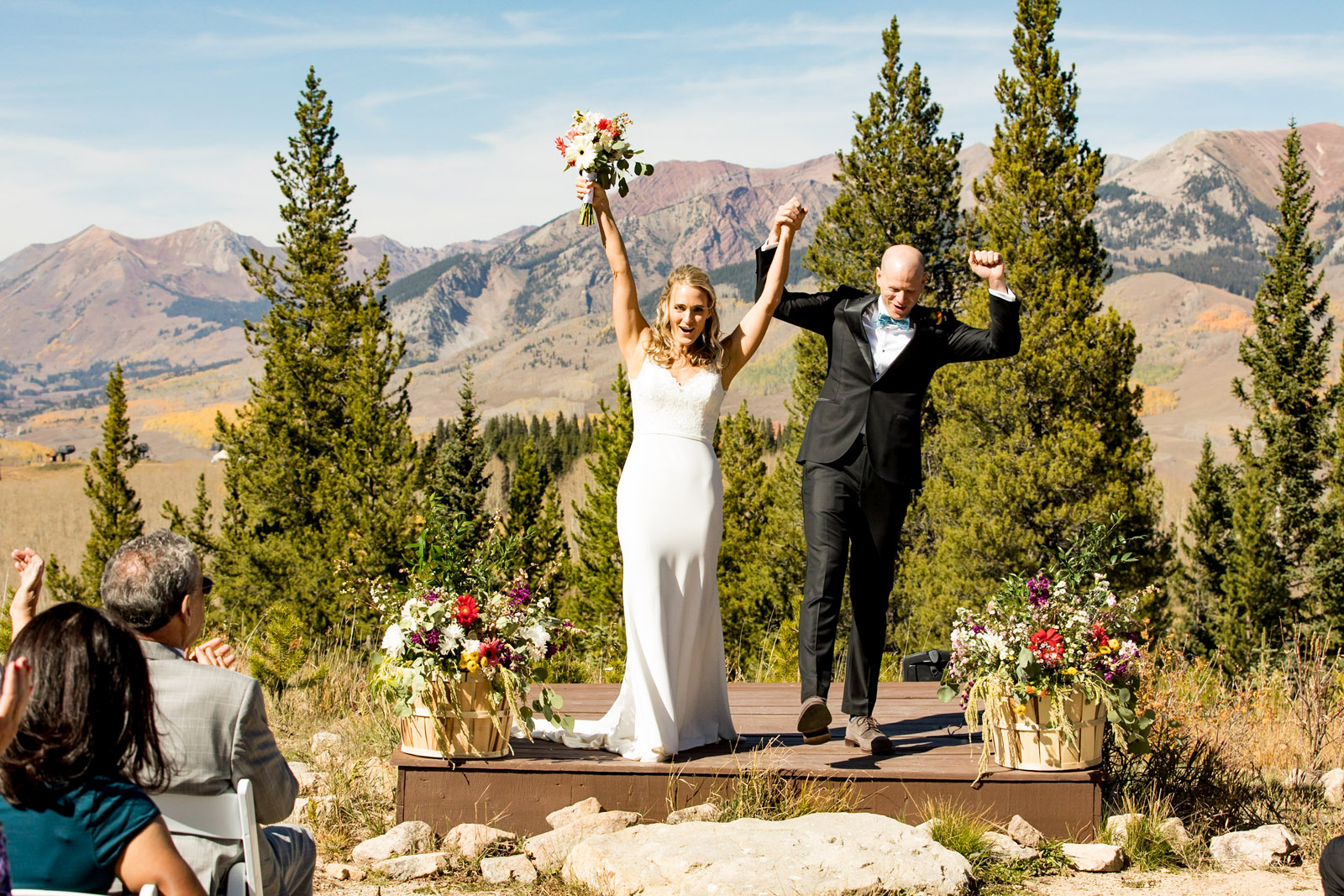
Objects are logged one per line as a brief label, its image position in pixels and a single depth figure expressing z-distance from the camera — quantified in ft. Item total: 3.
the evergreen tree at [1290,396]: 68.80
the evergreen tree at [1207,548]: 69.67
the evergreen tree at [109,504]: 64.03
